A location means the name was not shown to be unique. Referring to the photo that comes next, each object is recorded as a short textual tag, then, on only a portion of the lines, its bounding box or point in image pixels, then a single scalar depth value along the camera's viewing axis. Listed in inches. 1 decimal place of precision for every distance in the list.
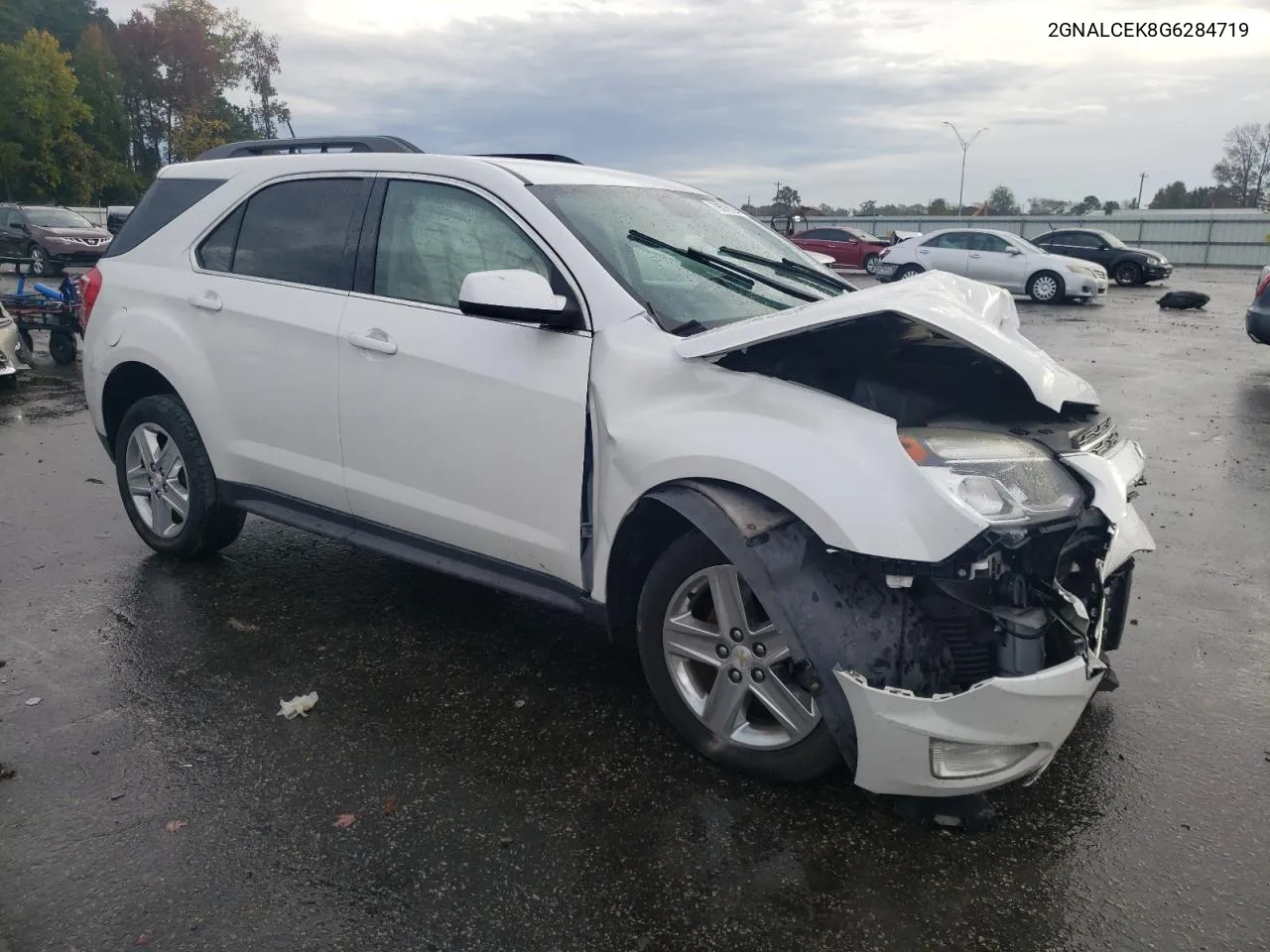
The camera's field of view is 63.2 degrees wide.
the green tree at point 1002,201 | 2994.6
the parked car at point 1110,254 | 1054.4
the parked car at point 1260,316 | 430.0
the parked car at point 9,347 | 414.9
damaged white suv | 111.0
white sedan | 839.1
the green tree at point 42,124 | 2220.7
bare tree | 2751.0
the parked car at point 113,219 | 1014.5
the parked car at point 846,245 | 1201.4
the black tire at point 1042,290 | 841.5
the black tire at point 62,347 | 506.9
